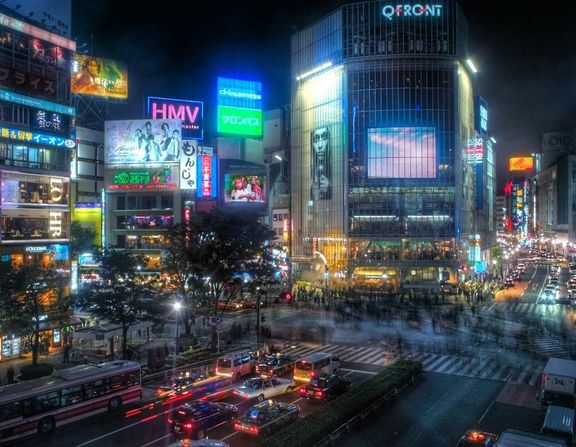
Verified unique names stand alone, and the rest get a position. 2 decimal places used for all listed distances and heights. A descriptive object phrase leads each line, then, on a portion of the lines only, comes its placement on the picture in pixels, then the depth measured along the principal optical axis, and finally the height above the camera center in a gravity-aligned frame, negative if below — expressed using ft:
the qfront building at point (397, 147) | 254.27 +34.59
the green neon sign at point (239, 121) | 290.97 +53.45
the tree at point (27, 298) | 99.19 -14.32
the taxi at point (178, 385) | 87.97 -26.39
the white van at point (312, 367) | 91.91 -24.56
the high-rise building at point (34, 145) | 118.11 +17.14
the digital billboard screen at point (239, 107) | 289.94 +60.86
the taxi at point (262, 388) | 83.66 -25.70
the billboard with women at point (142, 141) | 227.40 +33.17
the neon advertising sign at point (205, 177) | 235.61 +19.02
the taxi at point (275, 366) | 97.66 -25.93
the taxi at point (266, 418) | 68.44 -24.89
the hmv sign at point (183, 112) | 261.24 +51.95
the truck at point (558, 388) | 76.89 -23.47
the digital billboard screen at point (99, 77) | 245.24 +65.49
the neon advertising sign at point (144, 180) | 227.81 +17.04
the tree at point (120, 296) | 108.17 -14.81
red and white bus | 69.00 -23.90
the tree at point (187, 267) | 125.29 -10.40
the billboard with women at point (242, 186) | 256.11 +16.69
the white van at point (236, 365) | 95.55 -25.36
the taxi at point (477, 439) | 59.57 -23.84
